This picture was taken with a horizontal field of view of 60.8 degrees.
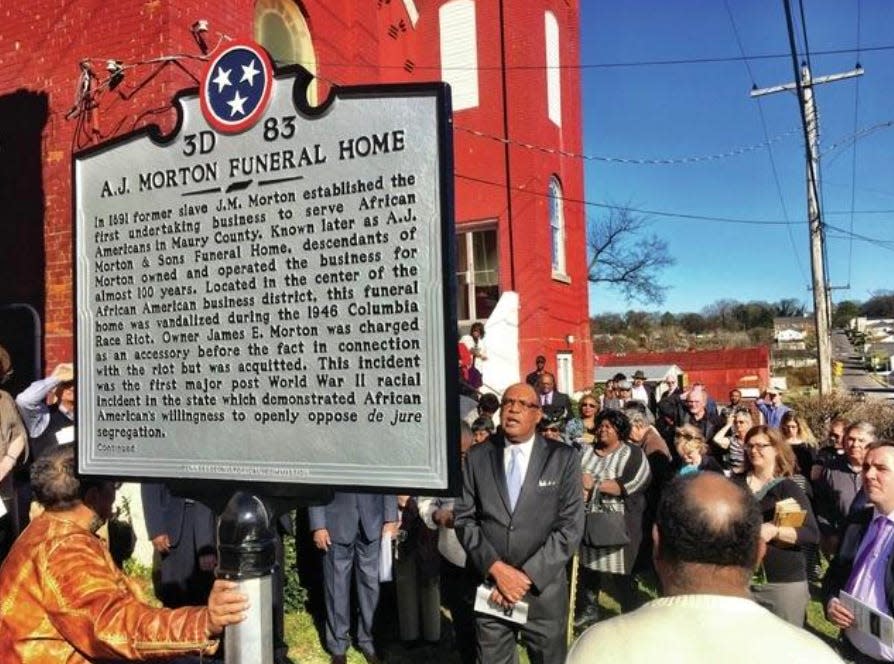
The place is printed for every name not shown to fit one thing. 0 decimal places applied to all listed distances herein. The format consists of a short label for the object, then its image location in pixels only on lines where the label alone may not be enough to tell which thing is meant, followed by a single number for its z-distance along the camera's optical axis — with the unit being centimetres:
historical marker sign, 239
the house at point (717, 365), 3180
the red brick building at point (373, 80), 728
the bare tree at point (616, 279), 3706
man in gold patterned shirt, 237
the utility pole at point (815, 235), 1847
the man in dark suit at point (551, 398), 991
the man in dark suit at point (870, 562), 354
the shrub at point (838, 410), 1267
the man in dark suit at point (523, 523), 395
